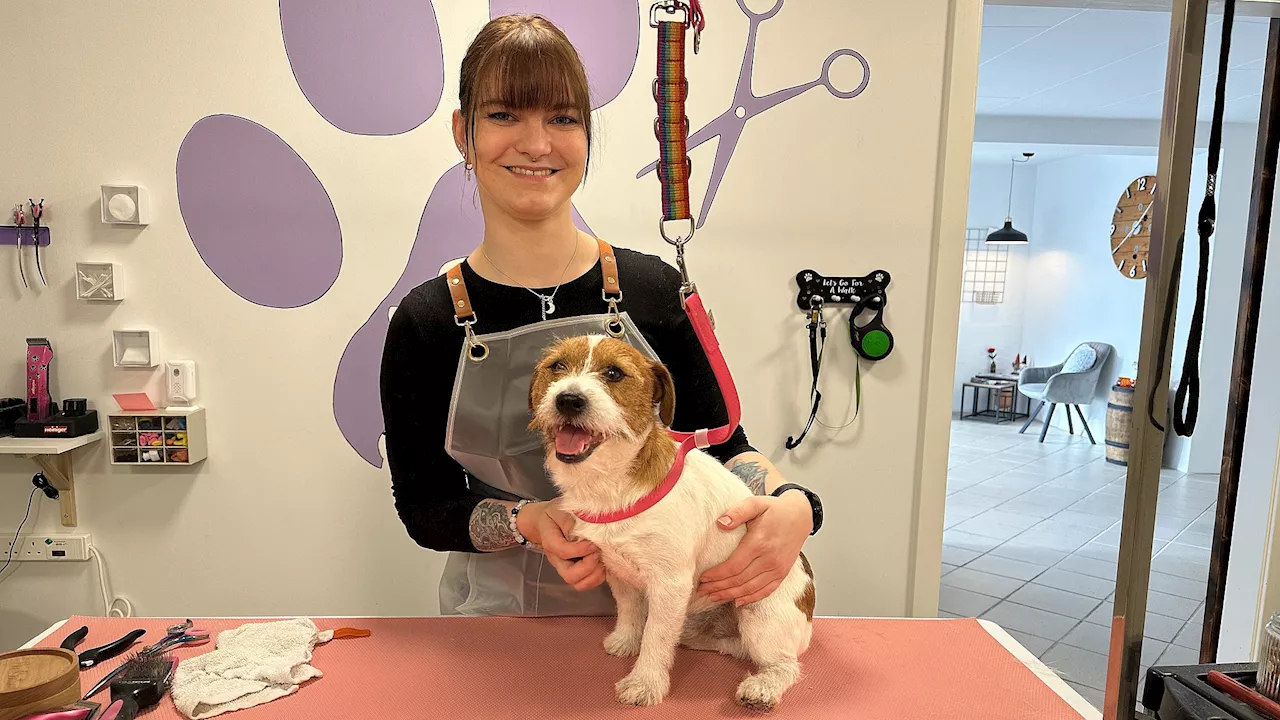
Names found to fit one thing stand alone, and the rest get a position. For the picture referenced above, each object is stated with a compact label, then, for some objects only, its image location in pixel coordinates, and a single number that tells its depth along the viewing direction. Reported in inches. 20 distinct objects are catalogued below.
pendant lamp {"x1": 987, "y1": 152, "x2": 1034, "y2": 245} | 321.7
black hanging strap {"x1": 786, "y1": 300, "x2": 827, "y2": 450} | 77.9
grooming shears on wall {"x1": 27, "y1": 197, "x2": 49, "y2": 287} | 71.4
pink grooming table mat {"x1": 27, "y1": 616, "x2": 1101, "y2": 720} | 41.2
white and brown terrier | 36.6
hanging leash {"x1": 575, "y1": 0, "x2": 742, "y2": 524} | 39.9
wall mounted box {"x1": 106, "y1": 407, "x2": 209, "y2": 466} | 73.8
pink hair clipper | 71.9
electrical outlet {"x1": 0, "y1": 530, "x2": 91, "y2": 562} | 75.7
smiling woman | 42.2
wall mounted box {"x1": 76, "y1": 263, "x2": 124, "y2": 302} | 72.2
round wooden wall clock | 281.3
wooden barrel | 261.6
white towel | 40.3
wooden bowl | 35.4
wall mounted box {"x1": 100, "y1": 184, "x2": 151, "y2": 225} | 71.3
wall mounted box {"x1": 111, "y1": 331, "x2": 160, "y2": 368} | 73.5
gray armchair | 296.2
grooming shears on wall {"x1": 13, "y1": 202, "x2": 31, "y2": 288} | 71.4
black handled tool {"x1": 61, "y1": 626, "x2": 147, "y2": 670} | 43.9
